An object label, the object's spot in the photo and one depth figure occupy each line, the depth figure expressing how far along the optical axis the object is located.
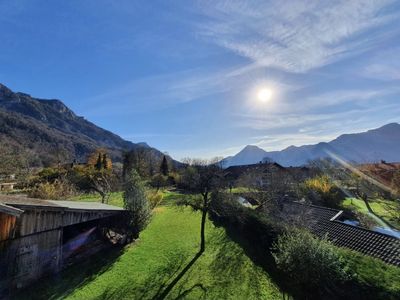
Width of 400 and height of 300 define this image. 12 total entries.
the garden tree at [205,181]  19.05
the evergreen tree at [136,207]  20.28
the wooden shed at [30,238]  12.38
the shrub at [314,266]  11.36
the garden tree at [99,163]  61.50
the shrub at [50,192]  26.38
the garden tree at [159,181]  54.57
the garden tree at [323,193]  35.44
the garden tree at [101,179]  34.94
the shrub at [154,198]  29.30
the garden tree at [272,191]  29.98
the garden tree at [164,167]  71.22
